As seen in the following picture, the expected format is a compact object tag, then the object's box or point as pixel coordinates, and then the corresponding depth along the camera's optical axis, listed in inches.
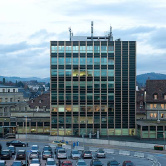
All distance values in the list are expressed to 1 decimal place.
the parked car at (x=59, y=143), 3649.1
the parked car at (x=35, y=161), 2492.6
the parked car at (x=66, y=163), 2423.7
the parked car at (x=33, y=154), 2787.9
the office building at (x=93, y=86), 4389.8
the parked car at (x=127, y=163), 2425.1
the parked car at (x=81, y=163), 2452.8
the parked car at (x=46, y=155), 2829.7
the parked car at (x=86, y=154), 2913.4
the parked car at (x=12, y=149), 3064.2
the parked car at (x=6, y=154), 2800.2
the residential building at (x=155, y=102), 4348.7
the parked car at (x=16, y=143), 3555.6
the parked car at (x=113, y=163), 2449.6
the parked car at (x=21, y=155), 2792.8
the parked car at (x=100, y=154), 2960.6
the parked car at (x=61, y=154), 2869.8
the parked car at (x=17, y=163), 2388.0
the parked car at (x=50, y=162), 2454.8
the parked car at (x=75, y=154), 2888.5
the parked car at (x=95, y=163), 2465.3
